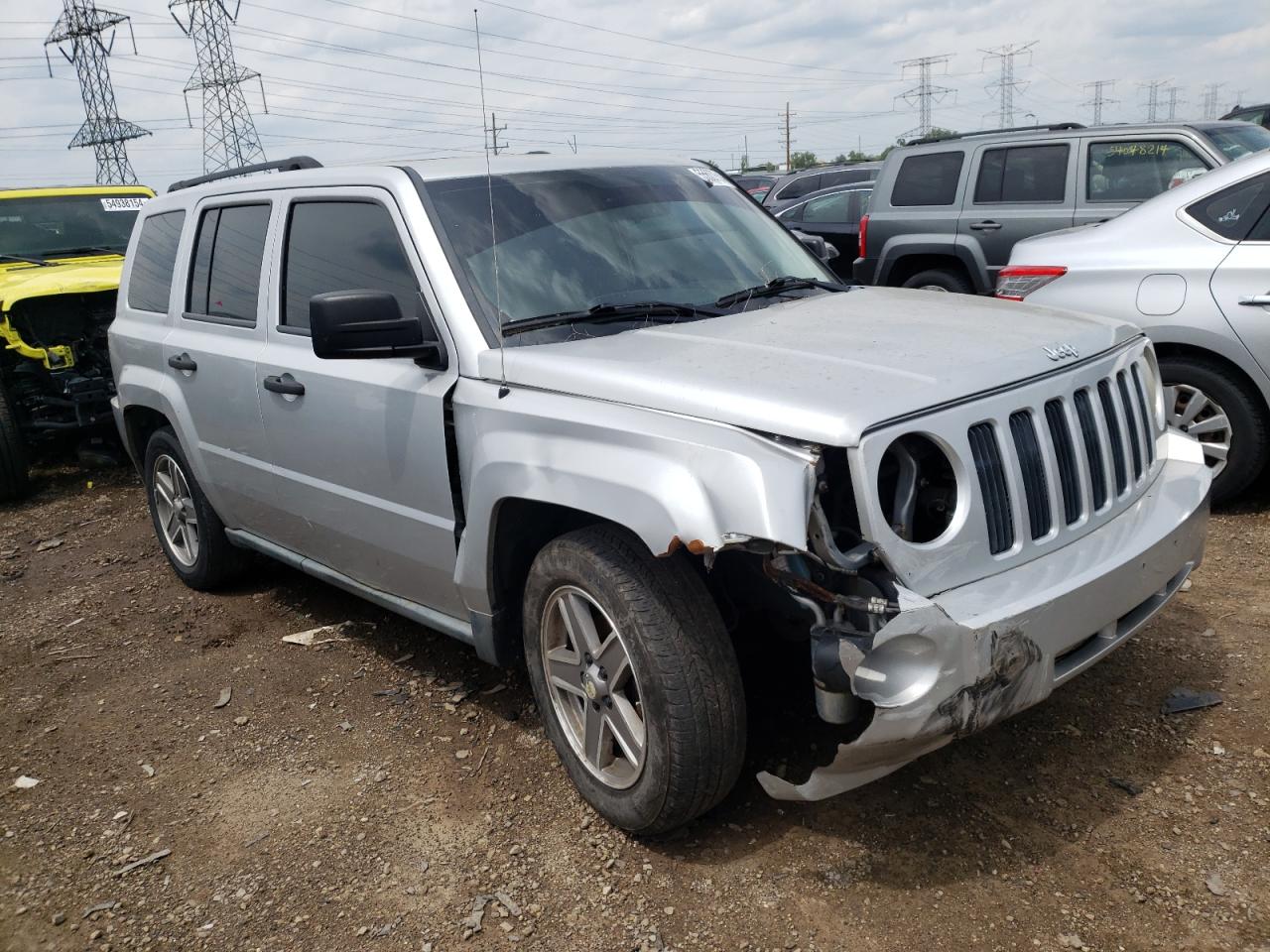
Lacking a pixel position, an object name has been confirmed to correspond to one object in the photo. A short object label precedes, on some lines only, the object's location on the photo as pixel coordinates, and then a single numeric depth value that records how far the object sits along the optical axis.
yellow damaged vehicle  7.83
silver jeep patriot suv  2.44
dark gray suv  7.71
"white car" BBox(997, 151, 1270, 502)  4.93
